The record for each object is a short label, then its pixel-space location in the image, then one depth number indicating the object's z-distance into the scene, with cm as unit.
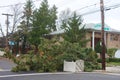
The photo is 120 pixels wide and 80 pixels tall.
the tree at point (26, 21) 3089
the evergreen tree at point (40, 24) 2949
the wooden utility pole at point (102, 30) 1441
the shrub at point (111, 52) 2205
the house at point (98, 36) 2313
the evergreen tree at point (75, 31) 2151
